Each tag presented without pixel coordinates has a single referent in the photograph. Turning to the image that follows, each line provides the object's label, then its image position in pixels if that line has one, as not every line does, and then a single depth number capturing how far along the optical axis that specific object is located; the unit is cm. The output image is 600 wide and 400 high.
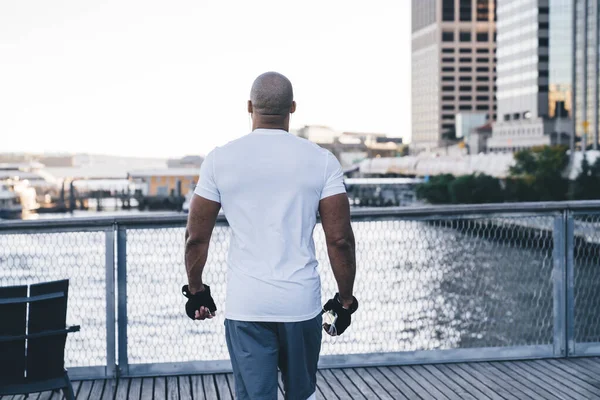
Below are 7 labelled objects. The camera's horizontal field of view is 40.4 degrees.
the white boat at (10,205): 14588
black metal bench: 417
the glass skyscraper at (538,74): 13462
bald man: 297
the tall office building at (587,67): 11209
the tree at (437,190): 10150
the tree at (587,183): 7331
